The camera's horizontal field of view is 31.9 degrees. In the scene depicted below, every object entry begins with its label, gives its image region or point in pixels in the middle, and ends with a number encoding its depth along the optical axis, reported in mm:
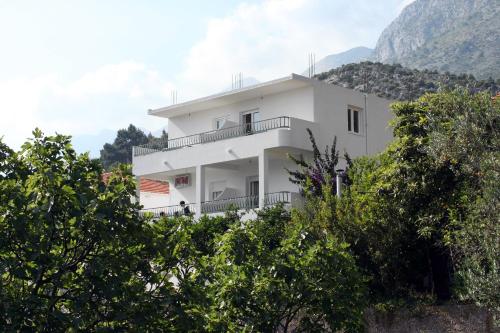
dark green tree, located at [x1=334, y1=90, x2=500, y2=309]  17094
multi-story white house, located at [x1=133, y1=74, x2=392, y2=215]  34125
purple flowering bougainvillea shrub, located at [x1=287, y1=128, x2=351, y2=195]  28609
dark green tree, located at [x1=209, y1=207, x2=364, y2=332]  14328
